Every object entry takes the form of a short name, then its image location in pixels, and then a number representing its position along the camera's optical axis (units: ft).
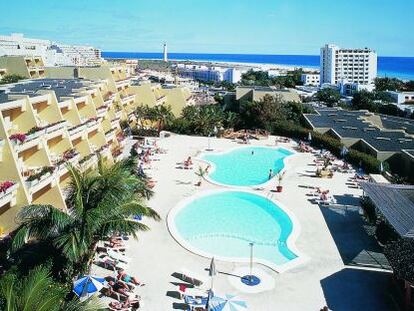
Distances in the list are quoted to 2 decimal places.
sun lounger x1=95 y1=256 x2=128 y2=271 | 59.41
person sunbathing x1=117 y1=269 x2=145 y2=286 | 55.67
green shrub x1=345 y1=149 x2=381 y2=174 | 111.04
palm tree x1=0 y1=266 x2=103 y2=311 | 28.88
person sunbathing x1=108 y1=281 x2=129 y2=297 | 52.95
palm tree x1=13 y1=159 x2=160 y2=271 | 44.83
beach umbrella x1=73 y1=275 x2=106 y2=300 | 47.34
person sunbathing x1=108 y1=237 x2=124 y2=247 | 66.44
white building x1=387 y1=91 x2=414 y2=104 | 305.26
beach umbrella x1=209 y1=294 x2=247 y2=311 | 48.08
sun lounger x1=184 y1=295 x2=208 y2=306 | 51.83
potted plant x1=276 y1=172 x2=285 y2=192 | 99.04
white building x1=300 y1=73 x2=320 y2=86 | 507.83
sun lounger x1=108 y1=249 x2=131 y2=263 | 61.16
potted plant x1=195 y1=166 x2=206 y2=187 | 104.08
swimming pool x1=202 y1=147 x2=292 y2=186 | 112.16
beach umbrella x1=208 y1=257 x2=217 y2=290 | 53.47
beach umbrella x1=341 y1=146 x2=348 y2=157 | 126.43
